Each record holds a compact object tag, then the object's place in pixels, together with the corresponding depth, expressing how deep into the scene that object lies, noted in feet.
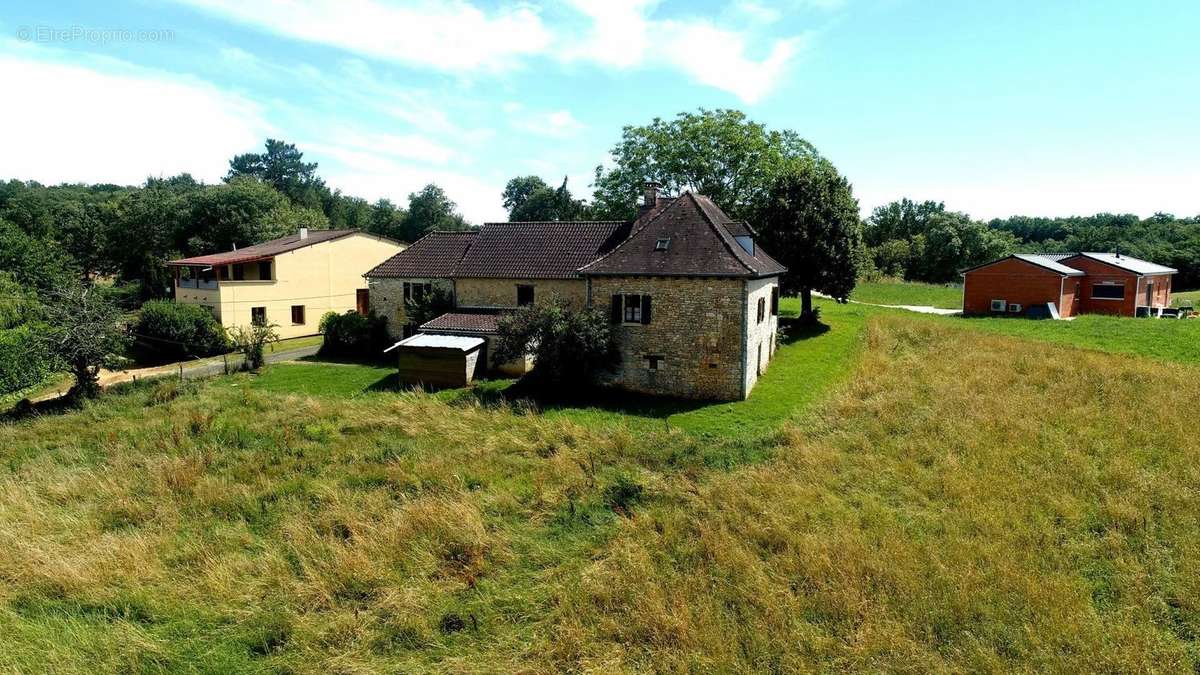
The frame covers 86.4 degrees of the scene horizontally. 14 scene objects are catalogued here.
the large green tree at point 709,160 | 146.30
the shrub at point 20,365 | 89.10
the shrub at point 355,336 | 103.76
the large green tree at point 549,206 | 236.63
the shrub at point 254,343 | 93.50
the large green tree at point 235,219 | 163.22
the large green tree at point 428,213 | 256.52
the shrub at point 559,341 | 74.90
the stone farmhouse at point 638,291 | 74.02
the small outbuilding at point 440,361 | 82.64
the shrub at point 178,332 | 105.81
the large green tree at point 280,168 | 335.67
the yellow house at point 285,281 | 116.16
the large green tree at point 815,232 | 106.73
